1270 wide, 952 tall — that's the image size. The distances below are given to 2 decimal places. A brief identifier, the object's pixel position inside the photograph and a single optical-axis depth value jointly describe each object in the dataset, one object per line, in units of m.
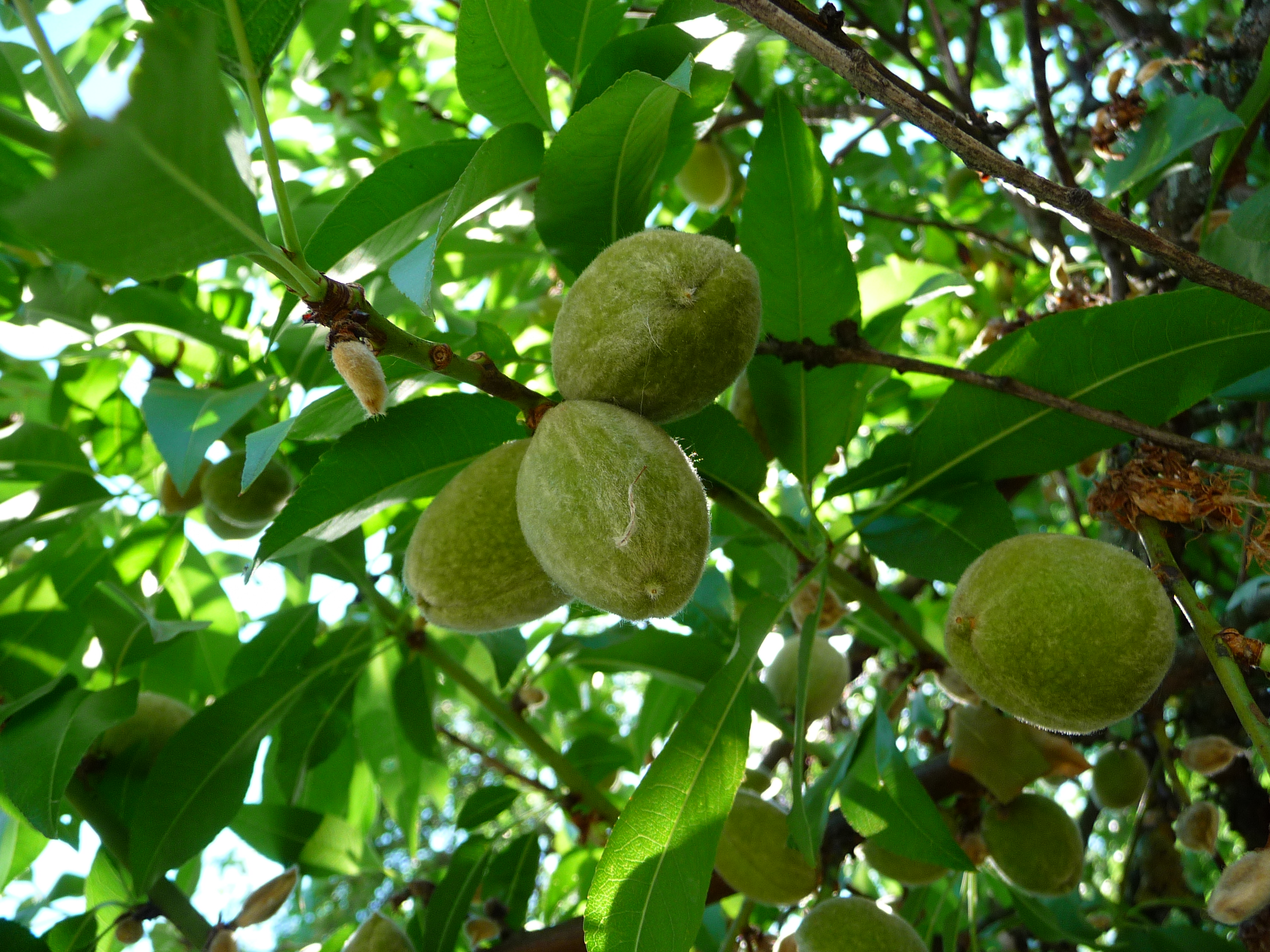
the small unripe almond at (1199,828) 0.24
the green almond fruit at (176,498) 0.28
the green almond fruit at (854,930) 0.21
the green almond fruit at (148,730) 0.25
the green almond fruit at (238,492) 0.26
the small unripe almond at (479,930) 0.26
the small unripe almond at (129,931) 0.23
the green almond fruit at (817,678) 0.28
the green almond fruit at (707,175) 0.36
